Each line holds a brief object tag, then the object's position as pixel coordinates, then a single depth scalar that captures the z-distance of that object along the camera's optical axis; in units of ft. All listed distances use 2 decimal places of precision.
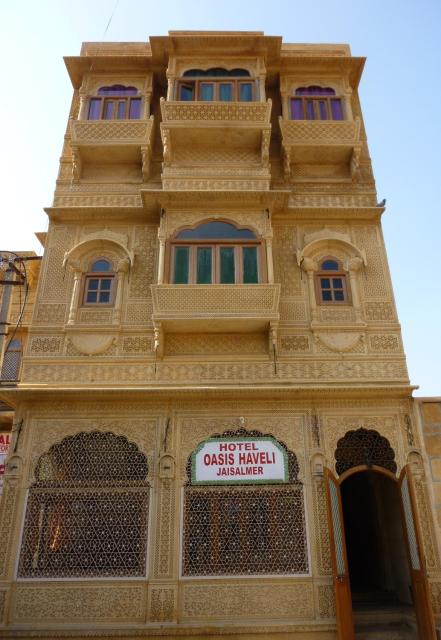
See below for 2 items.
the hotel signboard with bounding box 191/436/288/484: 25.02
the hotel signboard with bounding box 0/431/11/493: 31.78
